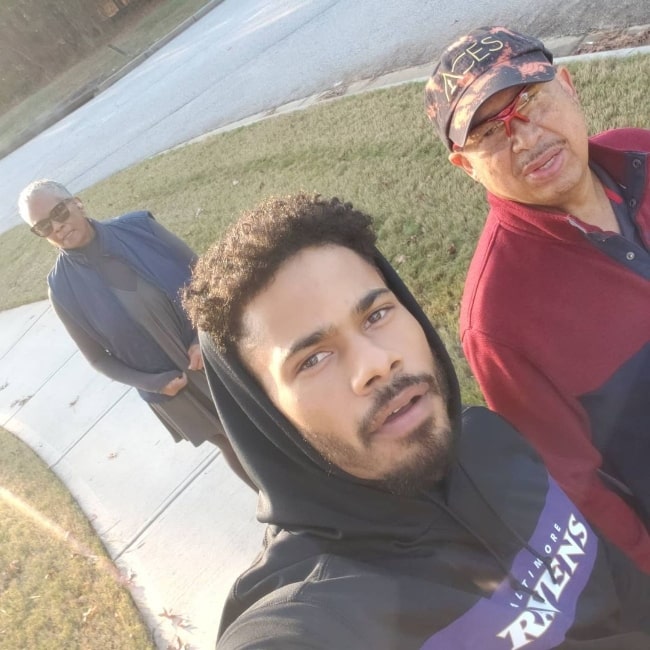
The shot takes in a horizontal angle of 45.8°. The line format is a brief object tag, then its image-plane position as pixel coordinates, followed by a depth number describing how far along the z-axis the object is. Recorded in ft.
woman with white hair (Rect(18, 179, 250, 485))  3.50
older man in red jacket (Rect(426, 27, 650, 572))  2.34
